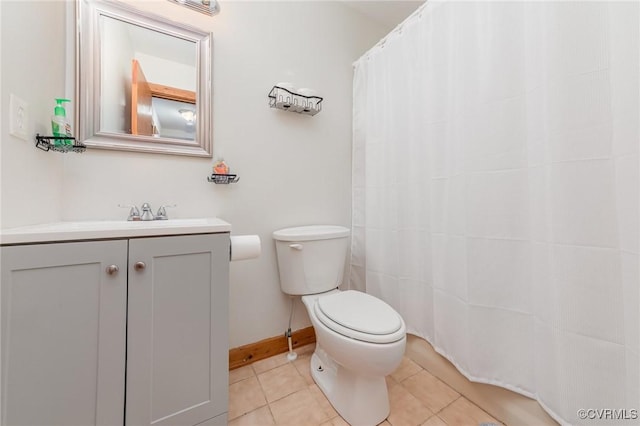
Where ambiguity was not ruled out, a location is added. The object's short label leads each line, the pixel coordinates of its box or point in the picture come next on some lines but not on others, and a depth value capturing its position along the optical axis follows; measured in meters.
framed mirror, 1.05
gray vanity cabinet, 0.65
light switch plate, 0.75
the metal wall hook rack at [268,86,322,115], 1.39
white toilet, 0.93
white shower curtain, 0.68
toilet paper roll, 1.01
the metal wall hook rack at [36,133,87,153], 0.86
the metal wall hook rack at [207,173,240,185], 1.24
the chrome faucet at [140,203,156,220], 1.10
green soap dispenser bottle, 0.89
